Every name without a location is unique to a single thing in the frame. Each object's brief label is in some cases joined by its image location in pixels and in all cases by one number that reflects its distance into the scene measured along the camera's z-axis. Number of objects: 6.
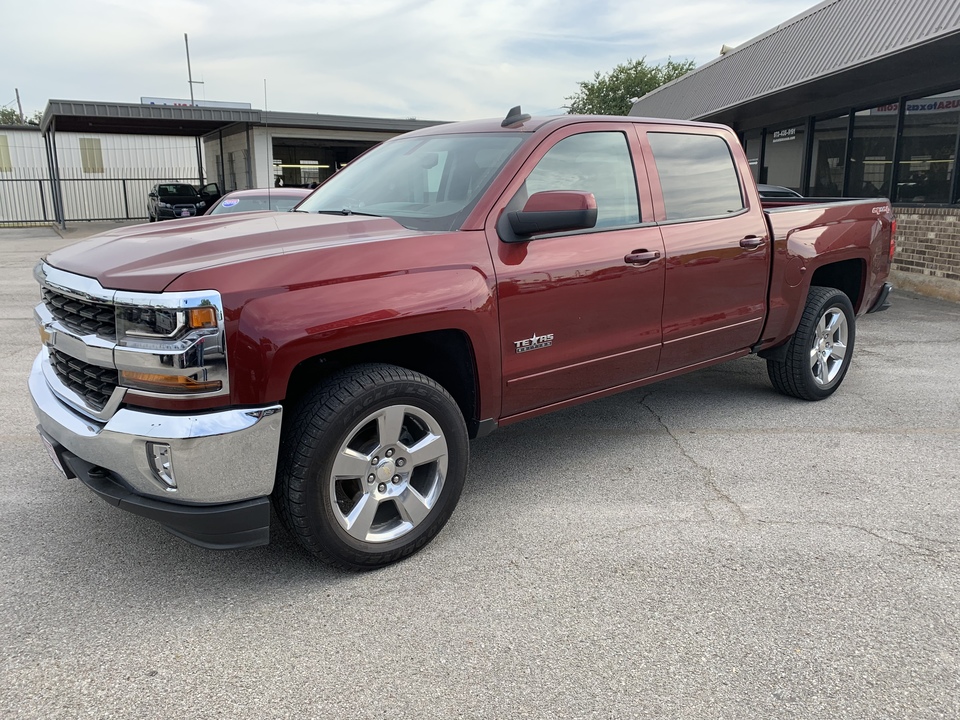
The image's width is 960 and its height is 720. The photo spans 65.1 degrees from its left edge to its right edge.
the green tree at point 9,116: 80.48
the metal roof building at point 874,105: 10.20
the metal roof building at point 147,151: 25.45
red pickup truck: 2.64
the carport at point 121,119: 23.95
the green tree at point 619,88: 44.28
